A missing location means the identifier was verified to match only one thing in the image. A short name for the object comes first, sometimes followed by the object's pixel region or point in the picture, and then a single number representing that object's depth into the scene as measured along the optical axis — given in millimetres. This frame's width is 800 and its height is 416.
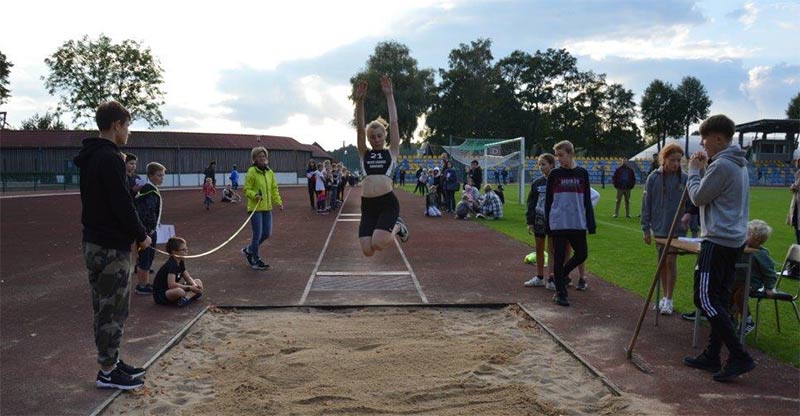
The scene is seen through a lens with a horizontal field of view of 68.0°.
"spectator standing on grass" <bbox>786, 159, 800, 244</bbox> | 11016
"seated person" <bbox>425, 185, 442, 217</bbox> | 22500
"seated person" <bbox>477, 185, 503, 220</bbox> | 21500
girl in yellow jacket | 10344
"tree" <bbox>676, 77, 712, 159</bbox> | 95938
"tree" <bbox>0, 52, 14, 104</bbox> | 51406
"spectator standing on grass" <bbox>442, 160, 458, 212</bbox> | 23547
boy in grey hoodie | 5148
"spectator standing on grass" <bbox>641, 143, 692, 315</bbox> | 7457
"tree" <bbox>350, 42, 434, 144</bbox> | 71812
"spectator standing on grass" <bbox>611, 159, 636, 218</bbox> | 20845
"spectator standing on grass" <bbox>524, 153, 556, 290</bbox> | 9086
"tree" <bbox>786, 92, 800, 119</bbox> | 101312
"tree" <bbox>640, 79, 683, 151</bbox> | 96688
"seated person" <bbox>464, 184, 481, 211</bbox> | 21875
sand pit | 4566
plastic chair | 6184
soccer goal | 28352
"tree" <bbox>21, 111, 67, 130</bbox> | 79188
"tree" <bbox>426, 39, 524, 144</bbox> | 79875
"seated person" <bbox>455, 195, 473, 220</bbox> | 21578
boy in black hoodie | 4695
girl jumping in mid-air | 6594
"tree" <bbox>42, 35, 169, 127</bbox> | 54281
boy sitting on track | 7805
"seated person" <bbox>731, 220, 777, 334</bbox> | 6242
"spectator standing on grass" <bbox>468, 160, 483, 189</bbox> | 23008
